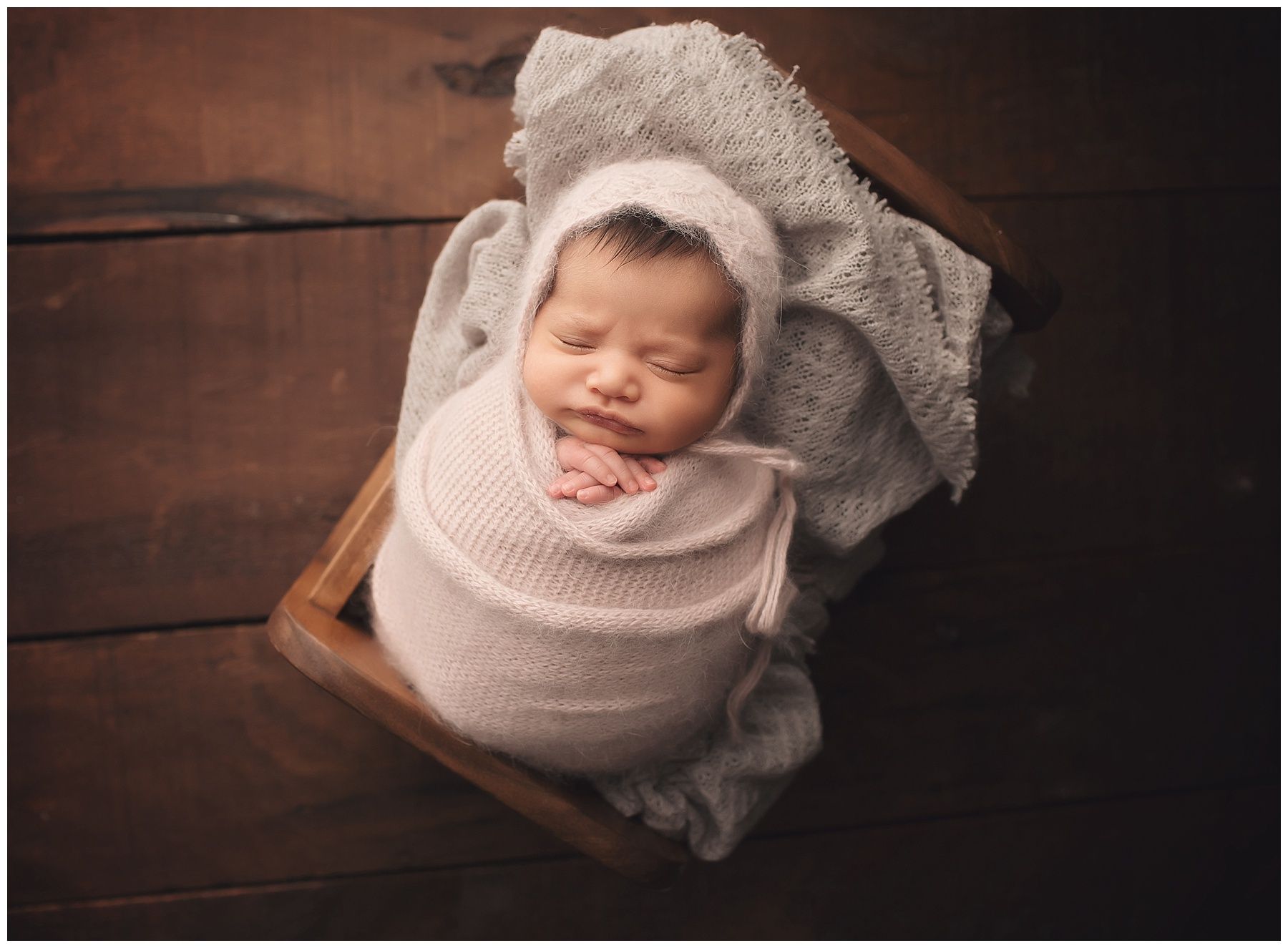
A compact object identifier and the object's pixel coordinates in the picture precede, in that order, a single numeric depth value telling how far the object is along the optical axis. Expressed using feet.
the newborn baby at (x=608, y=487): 2.03
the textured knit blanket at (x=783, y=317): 2.26
